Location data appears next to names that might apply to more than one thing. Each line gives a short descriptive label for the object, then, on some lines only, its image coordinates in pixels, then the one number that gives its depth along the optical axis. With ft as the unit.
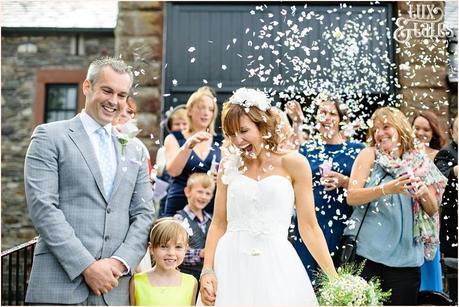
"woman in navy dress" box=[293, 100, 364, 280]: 14.98
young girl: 11.98
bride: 11.78
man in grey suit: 10.69
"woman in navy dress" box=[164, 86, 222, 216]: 16.78
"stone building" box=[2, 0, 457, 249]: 26.63
